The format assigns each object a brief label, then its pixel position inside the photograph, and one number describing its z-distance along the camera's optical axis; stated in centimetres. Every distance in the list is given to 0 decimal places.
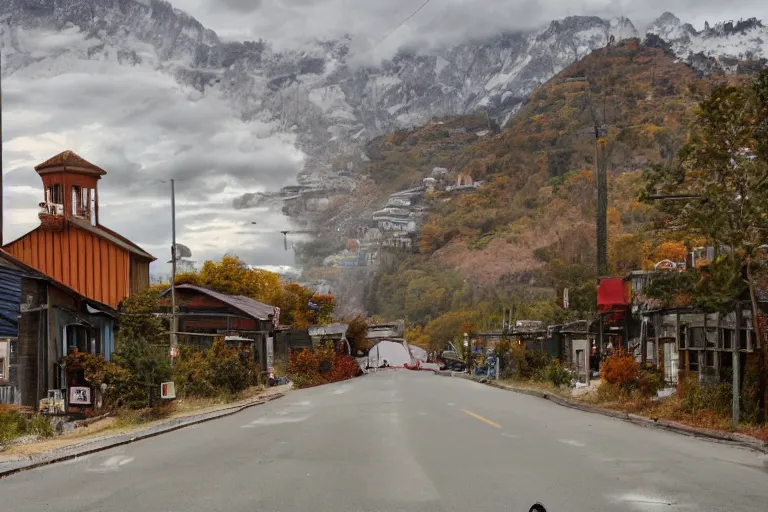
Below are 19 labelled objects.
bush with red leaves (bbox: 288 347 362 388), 5828
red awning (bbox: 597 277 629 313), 3566
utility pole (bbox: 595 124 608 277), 5505
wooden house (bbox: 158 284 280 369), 5188
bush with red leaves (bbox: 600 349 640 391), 2620
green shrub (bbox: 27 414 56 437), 2089
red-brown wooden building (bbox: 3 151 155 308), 4112
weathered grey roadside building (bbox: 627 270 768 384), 2025
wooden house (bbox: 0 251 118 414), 2386
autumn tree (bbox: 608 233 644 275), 8994
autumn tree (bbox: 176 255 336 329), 8877
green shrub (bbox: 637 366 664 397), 2528
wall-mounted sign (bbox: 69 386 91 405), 2624
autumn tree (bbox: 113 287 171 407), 2694
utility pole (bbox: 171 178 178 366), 3641
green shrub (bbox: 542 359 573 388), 3738
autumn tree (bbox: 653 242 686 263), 6777
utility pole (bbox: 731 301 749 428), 1808
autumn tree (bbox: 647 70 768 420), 1897
